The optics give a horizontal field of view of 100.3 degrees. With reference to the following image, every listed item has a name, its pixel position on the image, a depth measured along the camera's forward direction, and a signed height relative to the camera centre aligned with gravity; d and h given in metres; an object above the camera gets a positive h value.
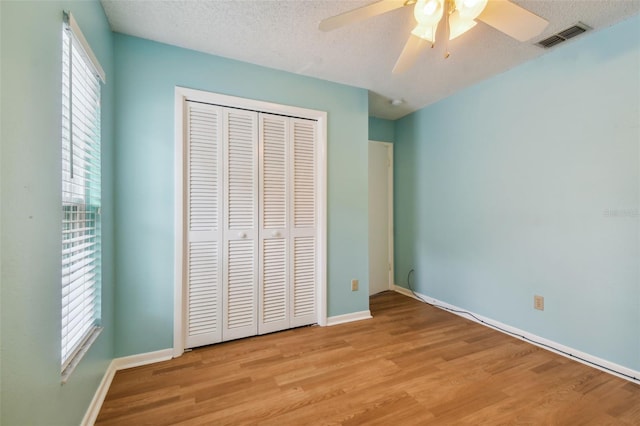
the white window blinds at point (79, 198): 1.24 +0.09
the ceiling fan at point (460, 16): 1.30 +1.00
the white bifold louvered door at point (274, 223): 2.51 -0.09
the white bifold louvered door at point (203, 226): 2.23 -0.11
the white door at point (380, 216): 3.85 -0.04
